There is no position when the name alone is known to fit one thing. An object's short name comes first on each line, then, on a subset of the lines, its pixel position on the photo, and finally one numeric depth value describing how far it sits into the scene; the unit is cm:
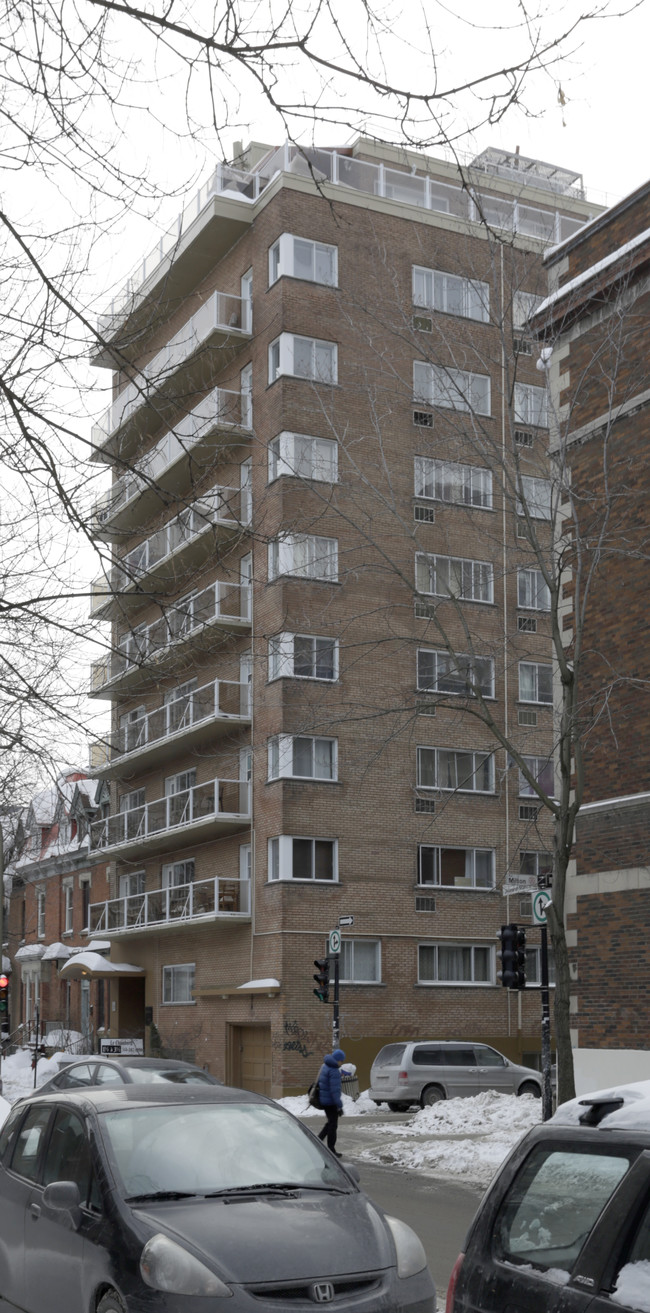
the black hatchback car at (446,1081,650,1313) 382
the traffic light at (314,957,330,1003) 2712
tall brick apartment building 3403
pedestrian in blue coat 1933
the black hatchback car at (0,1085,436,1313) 604
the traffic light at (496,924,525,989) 1916
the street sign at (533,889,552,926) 1777
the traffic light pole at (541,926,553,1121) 1773
